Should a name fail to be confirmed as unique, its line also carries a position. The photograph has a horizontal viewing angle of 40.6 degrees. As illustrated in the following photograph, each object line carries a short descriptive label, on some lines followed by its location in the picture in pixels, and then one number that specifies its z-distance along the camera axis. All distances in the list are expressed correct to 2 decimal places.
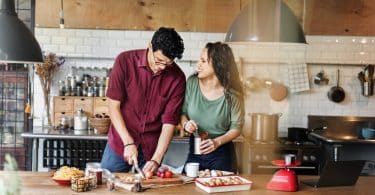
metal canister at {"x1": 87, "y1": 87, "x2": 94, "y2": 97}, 5.40
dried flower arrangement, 5.33
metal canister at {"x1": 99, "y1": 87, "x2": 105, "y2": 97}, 5.40
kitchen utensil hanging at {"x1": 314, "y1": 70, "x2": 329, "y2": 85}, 5.56
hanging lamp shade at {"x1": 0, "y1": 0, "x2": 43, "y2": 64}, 3.33
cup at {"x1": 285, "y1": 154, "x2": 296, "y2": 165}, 2.80
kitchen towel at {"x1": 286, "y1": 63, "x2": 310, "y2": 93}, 5.57
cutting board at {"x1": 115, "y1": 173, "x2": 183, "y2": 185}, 2.76
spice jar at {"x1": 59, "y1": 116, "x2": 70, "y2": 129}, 5.22
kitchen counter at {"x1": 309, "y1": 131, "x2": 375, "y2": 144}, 4.96
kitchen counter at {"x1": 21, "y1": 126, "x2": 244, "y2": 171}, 4.83
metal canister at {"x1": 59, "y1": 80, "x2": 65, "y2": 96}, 5.38
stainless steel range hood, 3.31
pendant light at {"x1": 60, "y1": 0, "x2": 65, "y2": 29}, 4.92
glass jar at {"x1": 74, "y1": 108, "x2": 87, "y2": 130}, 5.17
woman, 3.45
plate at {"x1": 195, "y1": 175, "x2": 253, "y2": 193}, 2.67
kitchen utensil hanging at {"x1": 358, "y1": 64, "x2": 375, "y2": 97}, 5.52
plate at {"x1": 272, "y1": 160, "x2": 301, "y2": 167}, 2.80
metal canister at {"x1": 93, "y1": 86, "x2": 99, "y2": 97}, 5.41
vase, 5.40
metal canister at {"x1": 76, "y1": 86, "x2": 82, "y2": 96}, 5.39
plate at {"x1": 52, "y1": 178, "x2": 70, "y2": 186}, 2.68
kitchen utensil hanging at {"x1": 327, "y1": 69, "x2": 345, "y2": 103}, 5.57
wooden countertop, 2.59
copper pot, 5.12
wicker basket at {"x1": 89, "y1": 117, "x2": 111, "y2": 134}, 4.97
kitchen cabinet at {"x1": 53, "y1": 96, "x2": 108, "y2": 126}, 5.33
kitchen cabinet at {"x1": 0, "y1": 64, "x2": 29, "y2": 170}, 5.53
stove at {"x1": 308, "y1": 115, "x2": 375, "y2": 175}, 4.97
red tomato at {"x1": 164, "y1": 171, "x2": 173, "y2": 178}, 2.88
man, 3.22
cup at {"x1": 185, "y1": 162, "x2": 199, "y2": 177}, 2.98
